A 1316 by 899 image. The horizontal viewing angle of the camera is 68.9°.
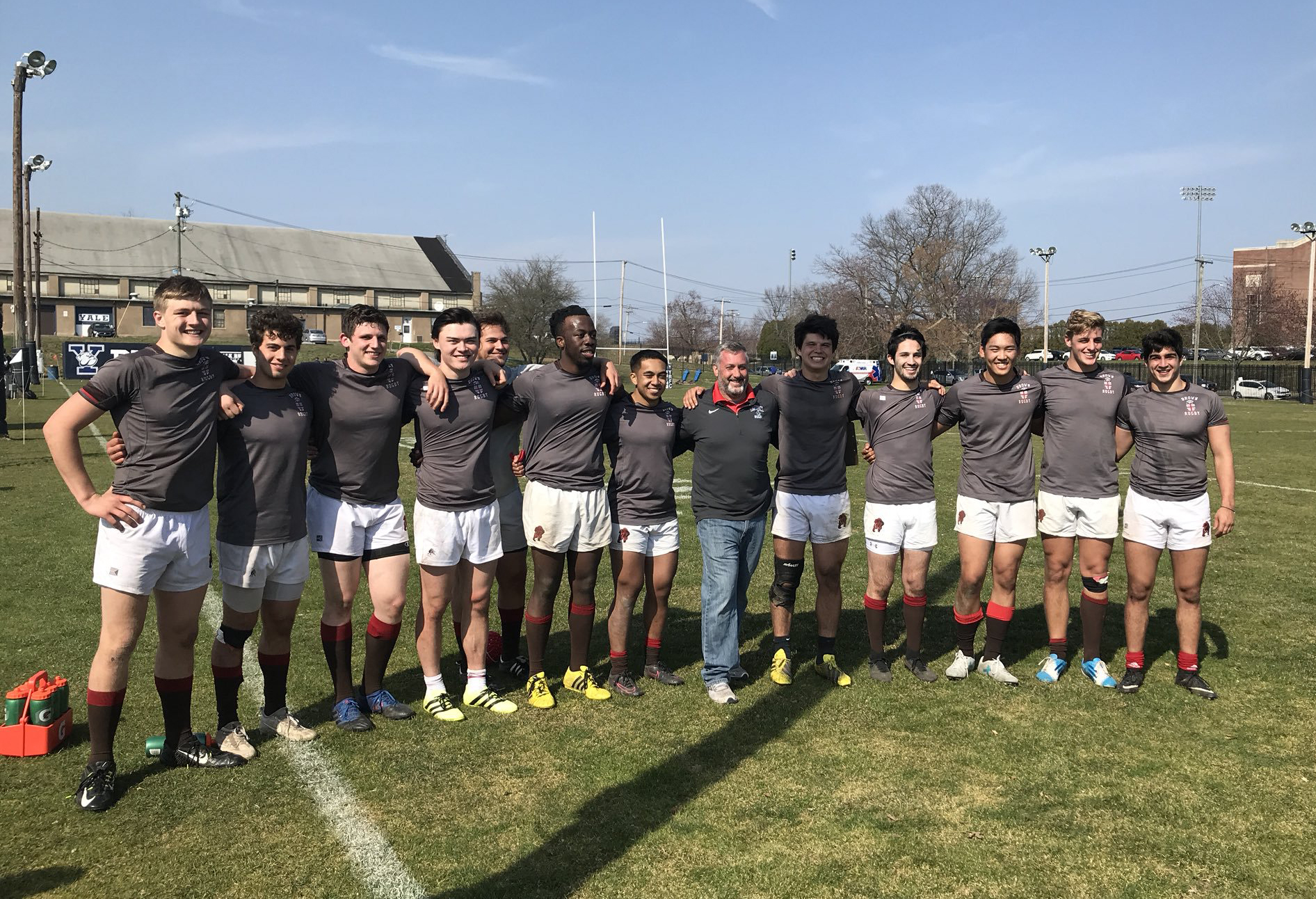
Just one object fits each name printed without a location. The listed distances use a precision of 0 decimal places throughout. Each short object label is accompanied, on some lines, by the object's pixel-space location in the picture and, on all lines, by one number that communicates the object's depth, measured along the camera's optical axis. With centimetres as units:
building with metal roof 6719
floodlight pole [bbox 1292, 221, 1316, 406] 4275
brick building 6631
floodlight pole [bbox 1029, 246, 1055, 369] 6338
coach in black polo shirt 558
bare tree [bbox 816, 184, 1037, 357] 6538
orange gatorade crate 463
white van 5606
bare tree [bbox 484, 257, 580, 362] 6656
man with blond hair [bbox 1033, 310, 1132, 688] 568
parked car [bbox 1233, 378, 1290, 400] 4731
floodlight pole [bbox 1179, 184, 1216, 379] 6266
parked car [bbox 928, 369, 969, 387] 4666
